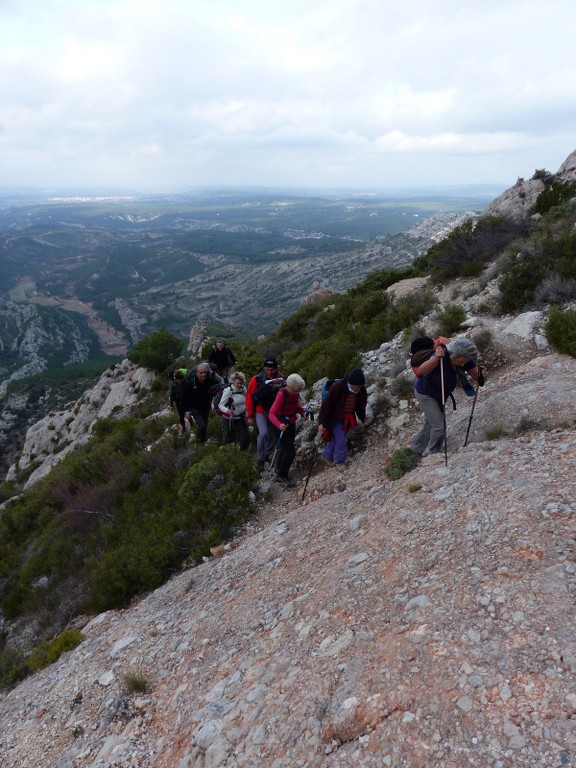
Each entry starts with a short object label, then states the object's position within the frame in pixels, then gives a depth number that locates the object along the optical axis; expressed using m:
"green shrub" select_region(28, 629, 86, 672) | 5.86
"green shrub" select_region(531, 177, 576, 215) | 15.09
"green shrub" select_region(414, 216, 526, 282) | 14.39
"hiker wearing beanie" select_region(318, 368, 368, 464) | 6.84
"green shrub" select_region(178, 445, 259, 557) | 7.32
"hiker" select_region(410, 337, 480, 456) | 5.63
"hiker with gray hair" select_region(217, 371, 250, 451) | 8.55
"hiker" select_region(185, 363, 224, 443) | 9.52
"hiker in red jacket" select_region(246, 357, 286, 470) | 7.67
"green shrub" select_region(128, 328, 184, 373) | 24.48
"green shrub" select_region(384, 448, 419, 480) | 6.42
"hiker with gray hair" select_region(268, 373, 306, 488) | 7.19
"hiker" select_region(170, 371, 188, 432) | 9.68
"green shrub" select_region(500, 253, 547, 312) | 9.70
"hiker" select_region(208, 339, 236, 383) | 11.77
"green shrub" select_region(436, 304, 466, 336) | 9.85
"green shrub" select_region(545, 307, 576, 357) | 7.31
